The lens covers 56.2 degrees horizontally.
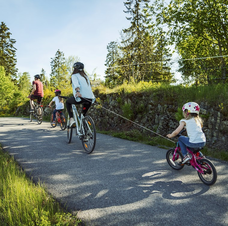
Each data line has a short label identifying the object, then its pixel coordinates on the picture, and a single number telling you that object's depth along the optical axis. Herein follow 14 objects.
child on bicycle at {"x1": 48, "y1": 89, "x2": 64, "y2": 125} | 10.86
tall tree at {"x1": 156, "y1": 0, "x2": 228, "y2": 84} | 11.82
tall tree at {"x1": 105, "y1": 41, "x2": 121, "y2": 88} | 22.65
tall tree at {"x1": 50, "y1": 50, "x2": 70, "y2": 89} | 19.38
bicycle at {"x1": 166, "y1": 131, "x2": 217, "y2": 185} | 3.70
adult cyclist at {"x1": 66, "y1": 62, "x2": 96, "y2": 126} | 5.94
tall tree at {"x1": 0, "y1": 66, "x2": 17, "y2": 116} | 39.84
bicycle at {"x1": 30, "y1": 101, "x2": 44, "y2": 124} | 12.45
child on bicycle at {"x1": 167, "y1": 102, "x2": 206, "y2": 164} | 3.98
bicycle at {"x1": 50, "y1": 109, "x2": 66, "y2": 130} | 10.34
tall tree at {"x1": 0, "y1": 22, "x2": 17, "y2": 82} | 47.84
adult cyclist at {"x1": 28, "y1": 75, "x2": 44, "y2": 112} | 12.38
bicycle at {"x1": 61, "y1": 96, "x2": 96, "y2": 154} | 5.65
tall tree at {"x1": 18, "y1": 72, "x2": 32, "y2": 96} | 74.74
